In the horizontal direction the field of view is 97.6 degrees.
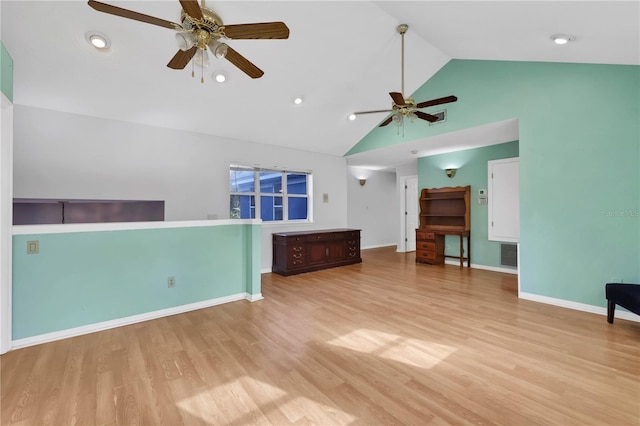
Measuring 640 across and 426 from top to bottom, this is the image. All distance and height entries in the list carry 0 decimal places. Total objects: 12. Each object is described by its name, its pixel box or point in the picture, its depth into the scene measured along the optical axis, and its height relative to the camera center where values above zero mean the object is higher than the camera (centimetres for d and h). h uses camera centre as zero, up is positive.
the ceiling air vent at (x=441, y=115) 488 +173
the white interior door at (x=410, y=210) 808 +11
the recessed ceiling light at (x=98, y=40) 290 +187
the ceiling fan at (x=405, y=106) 361 +147
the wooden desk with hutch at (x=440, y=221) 607 -18
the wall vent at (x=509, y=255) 541 -82
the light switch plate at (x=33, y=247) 267 -28
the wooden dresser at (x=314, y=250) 542 -73
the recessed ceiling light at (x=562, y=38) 279 +177
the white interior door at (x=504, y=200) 536 +26
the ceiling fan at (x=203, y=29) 191 +141
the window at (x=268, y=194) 554 +46
